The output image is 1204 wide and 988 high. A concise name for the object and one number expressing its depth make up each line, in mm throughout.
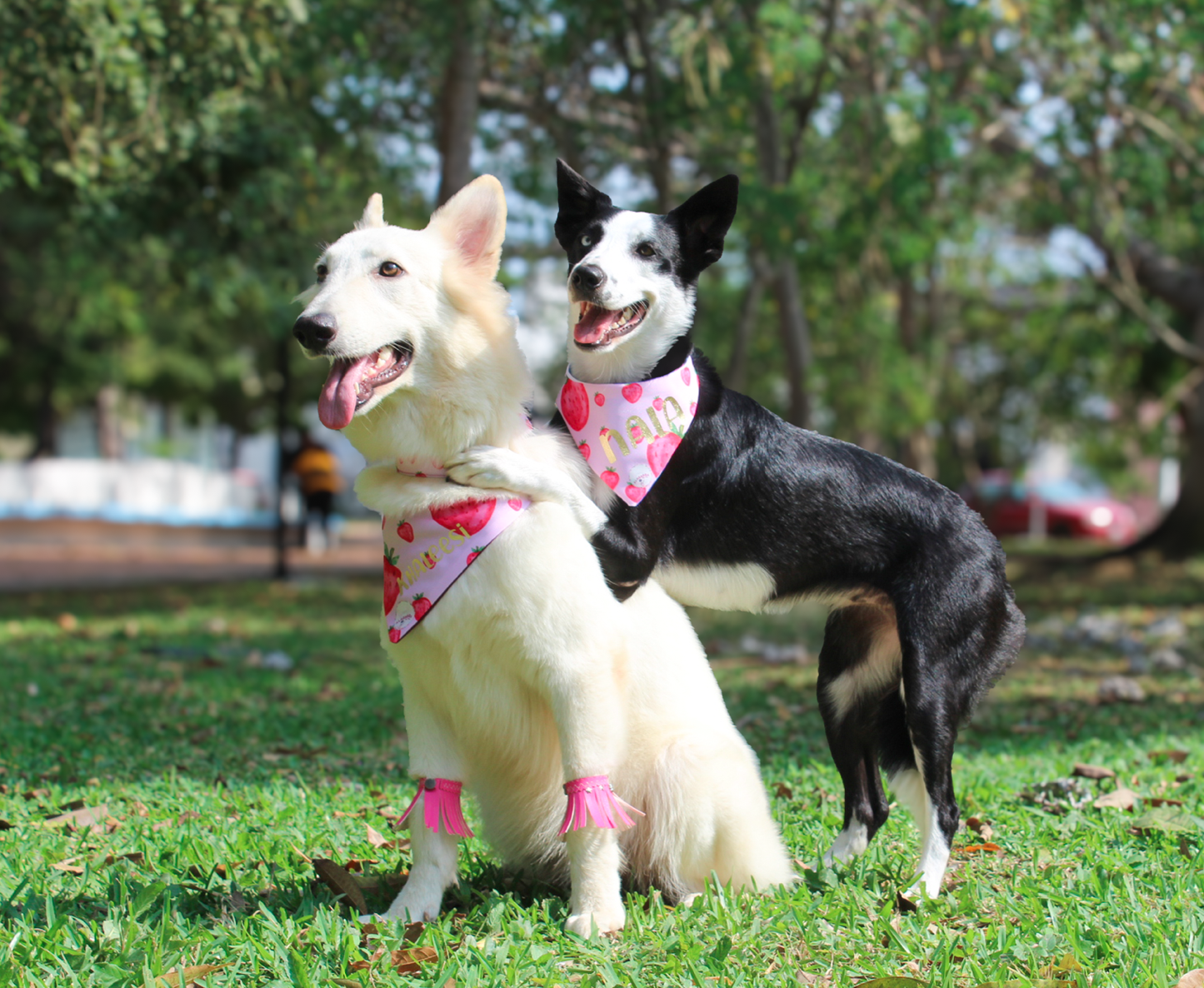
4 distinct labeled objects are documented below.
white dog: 2768
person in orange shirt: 16344
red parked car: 29781
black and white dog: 3062
